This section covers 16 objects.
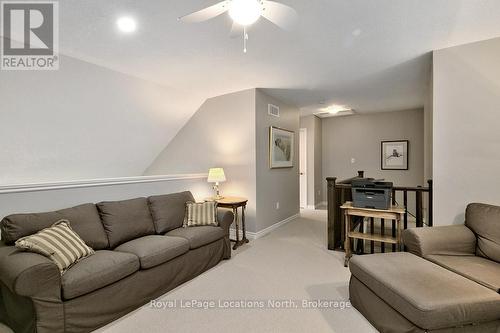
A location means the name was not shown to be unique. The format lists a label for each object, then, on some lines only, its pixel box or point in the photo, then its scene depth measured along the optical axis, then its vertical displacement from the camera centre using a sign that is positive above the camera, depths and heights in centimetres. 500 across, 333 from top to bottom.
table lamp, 389 -16
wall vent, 437 +102
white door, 643 -4
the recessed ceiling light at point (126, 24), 203 +121
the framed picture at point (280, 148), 438 +34
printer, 285 -34
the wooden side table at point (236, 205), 358 -59
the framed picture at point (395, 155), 569 +24
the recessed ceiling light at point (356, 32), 224 +123
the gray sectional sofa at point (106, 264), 162 -80
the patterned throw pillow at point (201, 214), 313 -62
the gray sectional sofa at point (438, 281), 151 -82
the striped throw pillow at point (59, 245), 180 -60
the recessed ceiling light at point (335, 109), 536 +129
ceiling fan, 160 +104
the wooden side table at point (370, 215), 278 -63
